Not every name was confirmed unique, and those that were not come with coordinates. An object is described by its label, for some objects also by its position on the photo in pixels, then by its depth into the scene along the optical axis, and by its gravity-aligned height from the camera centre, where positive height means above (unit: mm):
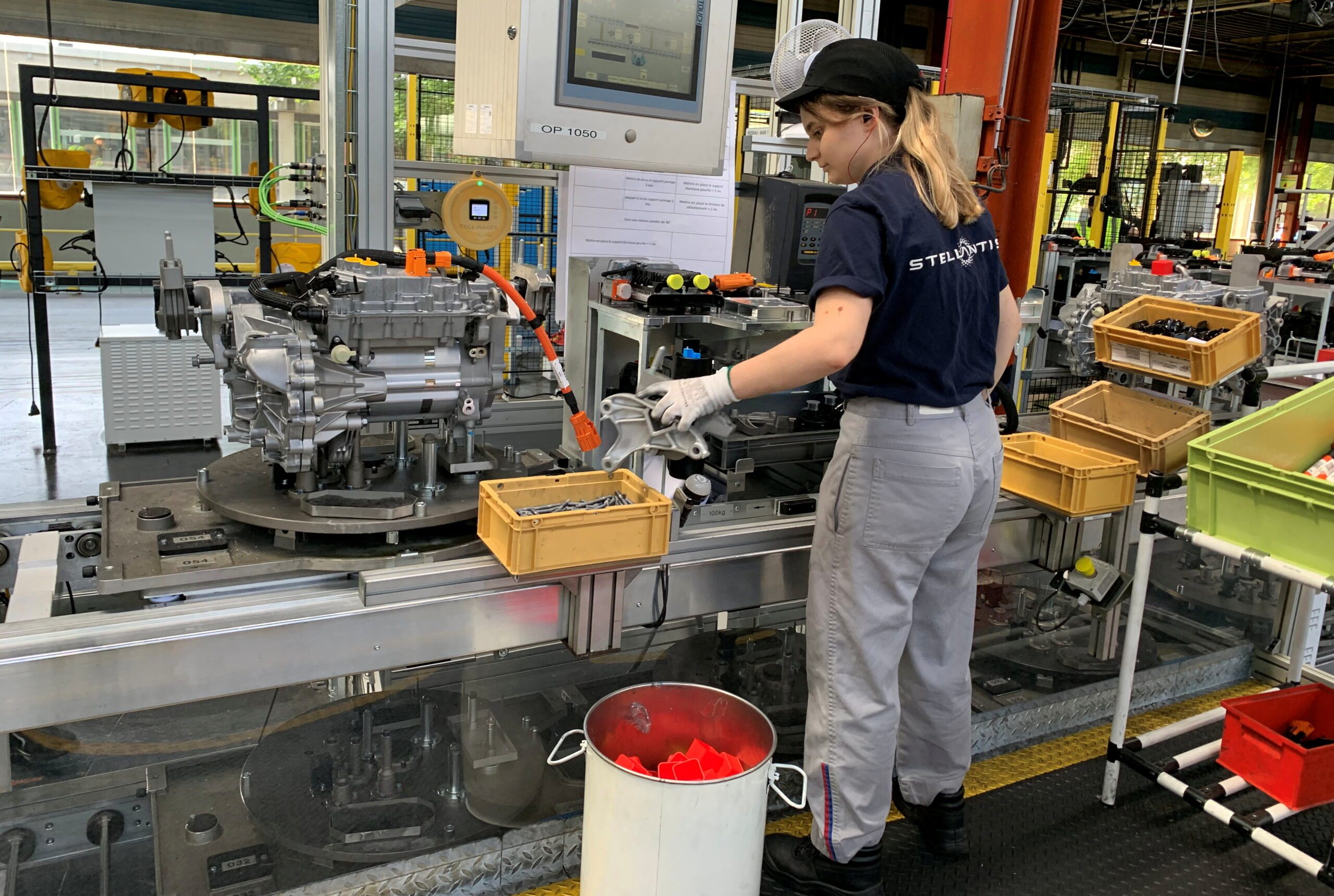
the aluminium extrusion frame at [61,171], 5070 +118
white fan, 2721 +501
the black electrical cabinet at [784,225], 3213 +28
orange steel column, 3098 +517
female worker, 1754 -324
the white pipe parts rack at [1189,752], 2092 -1259
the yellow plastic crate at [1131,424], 2648 -480
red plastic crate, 2354 -1179
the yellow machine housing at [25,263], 5199 -397
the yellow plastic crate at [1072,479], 2475 -576
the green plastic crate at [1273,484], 2010 -467
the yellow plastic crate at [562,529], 1758 -556
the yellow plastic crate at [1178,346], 2717 -251
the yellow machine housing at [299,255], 5641 -288
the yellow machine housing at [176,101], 5766 +552
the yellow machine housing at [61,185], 5156 +29
